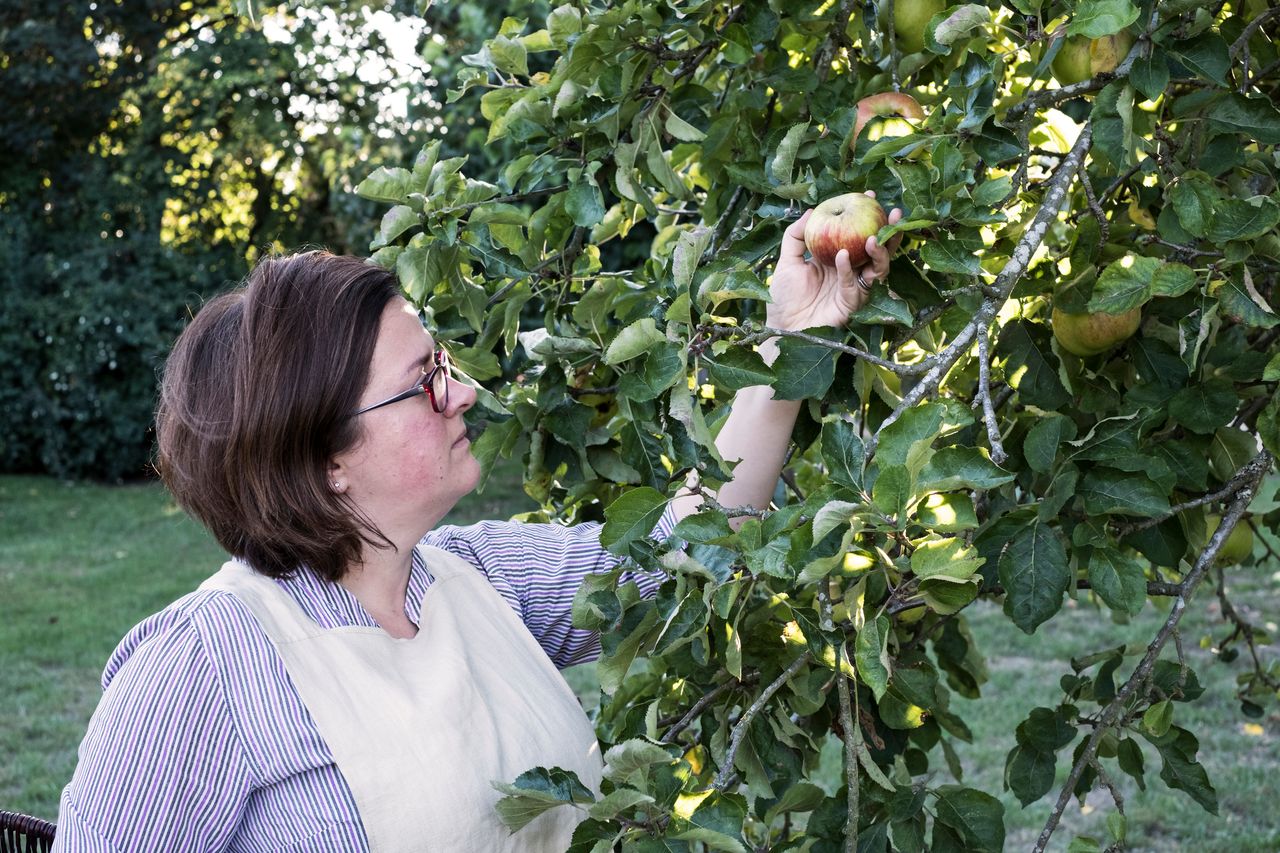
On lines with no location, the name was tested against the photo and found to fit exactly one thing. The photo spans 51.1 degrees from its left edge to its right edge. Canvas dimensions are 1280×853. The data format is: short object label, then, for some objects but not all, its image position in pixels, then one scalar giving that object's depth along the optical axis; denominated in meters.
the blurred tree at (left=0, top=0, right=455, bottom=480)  9.20
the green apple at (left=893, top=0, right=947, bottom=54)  1.42
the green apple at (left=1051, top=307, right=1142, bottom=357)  1.37
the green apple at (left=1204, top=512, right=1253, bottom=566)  1.69
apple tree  1.12
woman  1.33
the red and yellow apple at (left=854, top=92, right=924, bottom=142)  1.28
